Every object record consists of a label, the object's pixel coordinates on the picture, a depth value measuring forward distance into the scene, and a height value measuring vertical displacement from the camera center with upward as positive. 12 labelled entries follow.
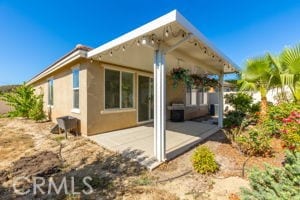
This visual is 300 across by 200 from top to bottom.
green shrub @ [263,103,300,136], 5.88 -0.58
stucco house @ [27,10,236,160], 3.87 +1.03
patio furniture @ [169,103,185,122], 9.67 -0.75
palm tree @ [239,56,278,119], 6.73 +0.97
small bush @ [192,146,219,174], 3.62 -1.35
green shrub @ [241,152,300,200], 1.87 -1.02
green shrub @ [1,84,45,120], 10.63 -0.12
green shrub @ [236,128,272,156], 4.50 -1.17
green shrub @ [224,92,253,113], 9.40 -0.13
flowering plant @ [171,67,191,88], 4.97 +0.70
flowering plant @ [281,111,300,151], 3.71 -0.73
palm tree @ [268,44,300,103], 5.71 +1.10
